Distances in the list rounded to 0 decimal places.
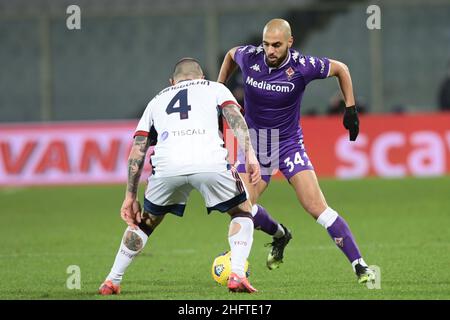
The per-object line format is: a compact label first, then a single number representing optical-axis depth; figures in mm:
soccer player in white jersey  15109
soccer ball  16766
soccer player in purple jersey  16797
